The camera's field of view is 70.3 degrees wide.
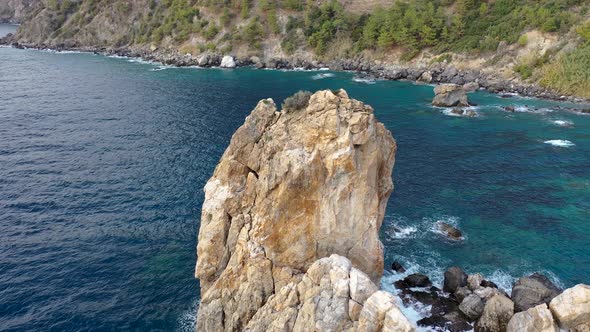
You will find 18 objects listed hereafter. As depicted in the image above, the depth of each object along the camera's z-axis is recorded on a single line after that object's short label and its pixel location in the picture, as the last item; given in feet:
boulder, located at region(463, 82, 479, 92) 411.34
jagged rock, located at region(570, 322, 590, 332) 95.81
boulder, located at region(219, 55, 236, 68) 550.77
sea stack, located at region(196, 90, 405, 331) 115.44
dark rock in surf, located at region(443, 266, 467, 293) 141.59
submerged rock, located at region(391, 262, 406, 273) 154.61
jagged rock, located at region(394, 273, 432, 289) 145.48
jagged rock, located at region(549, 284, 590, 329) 96.73
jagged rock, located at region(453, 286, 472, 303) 135.60
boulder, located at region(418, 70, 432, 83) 449.06
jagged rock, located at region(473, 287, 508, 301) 131.44
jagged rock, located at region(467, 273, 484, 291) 139.74
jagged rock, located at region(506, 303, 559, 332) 98.17
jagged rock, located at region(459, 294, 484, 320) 127.13
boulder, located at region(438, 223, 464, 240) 175.01
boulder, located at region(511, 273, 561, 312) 129.29
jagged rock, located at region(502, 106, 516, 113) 344.08
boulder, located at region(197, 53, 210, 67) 558.56
